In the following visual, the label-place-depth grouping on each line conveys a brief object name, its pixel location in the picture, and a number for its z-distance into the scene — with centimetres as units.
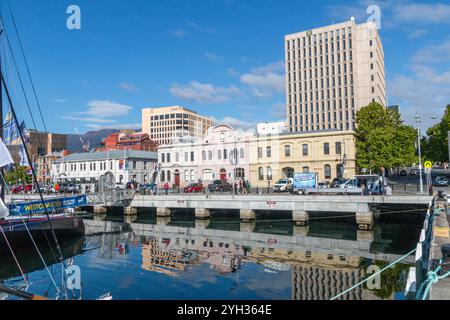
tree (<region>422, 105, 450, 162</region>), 6013
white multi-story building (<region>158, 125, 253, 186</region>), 6862
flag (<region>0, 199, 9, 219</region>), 1018
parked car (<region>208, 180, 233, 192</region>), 5769
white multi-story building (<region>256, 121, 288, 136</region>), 7771
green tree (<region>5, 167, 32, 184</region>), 8691
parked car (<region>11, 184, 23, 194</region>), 6941
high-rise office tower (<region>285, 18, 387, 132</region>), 11312
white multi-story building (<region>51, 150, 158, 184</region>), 8444
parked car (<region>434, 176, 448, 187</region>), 5316
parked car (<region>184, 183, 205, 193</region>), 5744
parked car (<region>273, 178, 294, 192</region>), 5219
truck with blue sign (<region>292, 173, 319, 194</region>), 4544
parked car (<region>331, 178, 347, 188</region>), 4800
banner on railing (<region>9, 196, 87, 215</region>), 3014
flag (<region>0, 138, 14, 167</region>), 948
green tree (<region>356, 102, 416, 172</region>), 5559
